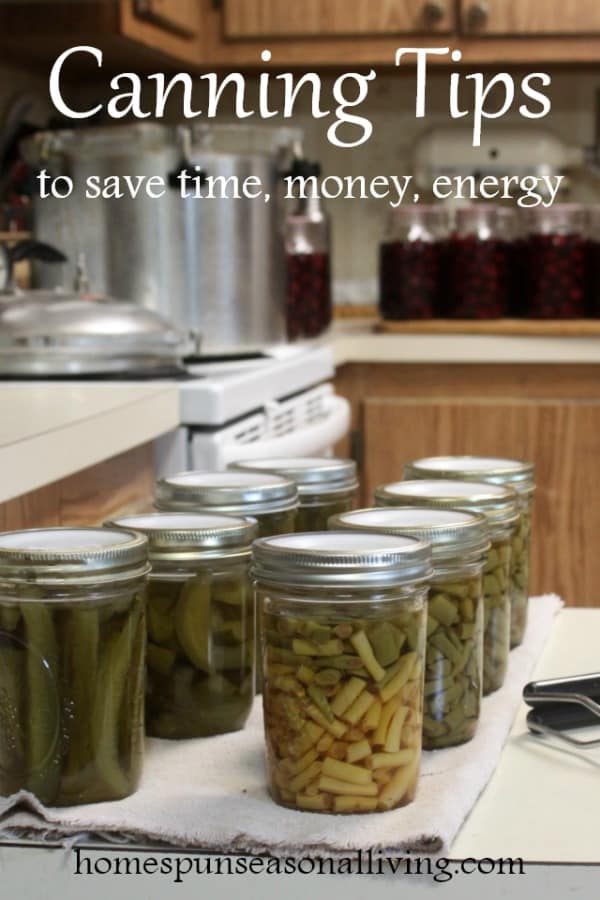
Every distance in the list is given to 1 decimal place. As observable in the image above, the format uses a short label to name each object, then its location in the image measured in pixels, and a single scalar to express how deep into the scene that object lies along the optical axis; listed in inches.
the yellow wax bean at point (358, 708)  41.9
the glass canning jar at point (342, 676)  42.0
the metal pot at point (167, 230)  118.9
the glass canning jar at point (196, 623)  46.2
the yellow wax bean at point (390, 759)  42.2
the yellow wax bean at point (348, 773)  42.1
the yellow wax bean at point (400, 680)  42.2
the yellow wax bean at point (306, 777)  42.2
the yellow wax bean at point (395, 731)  42.4
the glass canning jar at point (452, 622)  45.7
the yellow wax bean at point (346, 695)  41.9
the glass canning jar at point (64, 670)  42.3
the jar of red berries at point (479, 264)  158.6
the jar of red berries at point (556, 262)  157.6
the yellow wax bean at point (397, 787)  42.1
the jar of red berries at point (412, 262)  160.3
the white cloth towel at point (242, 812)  40.5
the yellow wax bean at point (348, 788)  42.0
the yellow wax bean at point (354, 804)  42.0
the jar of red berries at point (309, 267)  147.5
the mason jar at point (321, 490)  53.2
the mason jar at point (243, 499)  49.8
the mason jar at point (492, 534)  49.7
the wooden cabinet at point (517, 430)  143.3
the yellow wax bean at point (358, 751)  42.1
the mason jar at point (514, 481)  53.7
